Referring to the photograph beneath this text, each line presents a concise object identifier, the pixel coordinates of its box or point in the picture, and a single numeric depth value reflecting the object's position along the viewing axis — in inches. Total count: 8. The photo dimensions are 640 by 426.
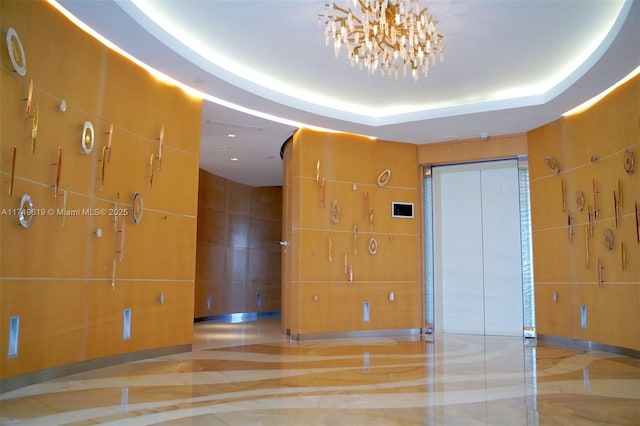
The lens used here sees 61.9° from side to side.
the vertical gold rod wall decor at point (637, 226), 295.6
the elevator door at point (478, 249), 429.1
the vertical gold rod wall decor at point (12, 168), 196.7
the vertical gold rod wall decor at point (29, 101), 205.6
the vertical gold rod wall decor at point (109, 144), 262.5
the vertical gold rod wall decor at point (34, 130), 210.8
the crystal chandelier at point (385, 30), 230.2
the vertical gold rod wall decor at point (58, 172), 223.3
